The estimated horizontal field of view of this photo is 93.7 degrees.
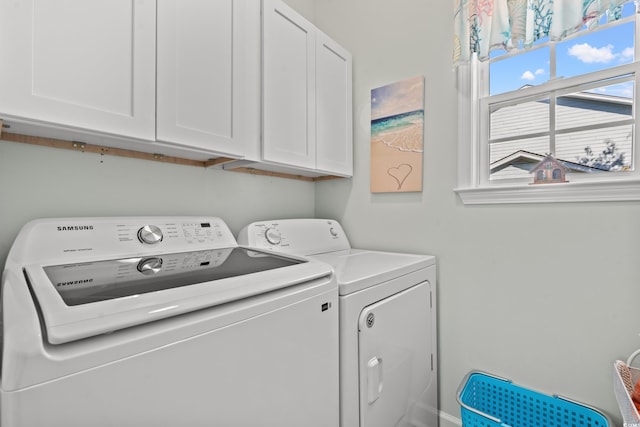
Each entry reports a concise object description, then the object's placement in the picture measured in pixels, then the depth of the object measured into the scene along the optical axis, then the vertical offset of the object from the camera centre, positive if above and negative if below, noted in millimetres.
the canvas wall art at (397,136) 1758 +470
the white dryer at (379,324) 1094 -469
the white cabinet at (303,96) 1495 +659
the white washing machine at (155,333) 497 -248
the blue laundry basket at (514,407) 1289 -907
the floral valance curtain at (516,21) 1190 +833
